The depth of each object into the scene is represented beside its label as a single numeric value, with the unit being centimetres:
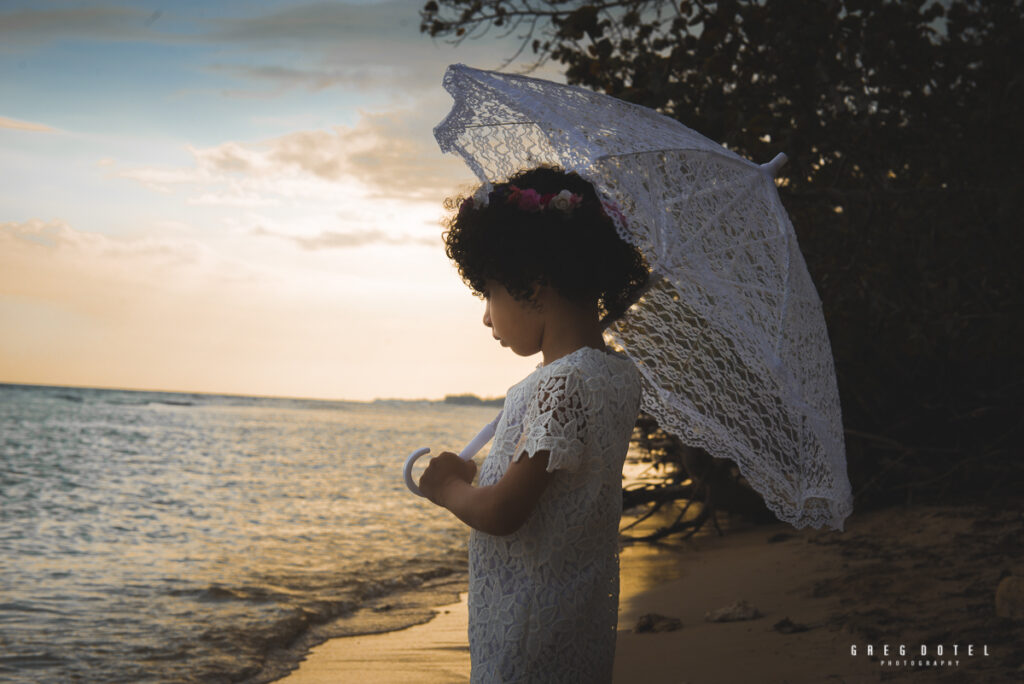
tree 530
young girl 186
